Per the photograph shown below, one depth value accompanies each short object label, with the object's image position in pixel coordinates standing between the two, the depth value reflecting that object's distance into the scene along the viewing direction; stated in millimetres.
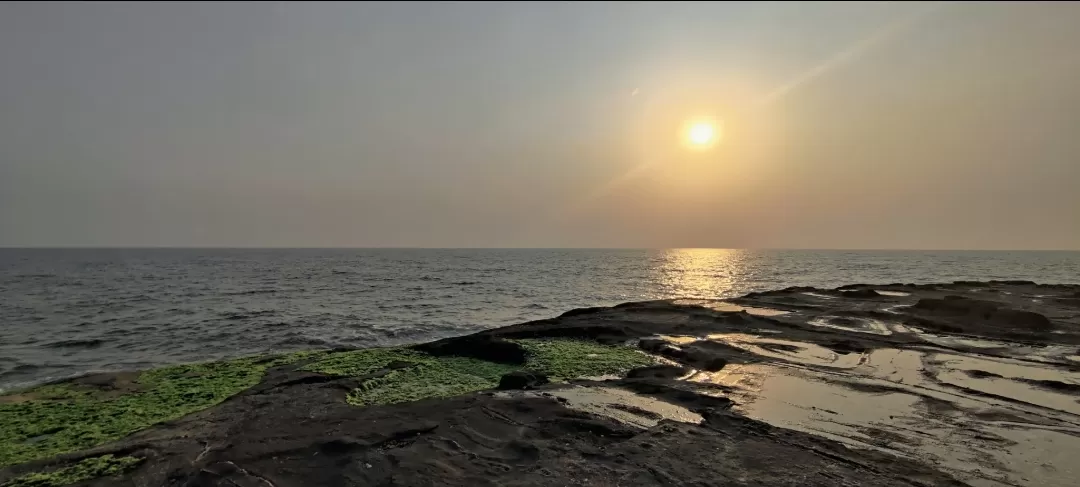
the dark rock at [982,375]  14008
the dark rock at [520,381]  12789
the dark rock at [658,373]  13766
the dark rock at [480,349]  16719
